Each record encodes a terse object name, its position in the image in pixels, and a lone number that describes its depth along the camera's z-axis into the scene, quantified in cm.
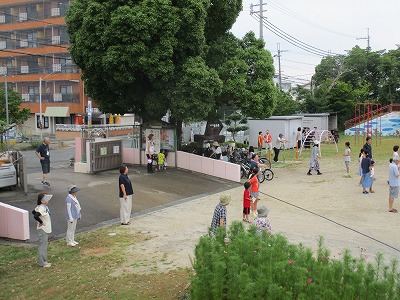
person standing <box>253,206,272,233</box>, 834
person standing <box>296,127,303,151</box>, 2817
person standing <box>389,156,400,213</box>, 1343
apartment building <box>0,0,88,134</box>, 4816
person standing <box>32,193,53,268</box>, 895
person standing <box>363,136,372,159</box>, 1823
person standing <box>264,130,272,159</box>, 2538
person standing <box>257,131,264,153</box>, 2648
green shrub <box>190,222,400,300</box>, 523
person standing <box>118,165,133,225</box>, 1182
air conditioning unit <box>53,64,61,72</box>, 4860
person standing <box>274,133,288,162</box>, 2511
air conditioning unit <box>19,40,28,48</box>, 5134
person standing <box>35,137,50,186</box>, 1628
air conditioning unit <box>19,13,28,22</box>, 5034
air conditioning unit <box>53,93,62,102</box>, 4906
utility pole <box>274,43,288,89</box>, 5438
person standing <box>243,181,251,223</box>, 1221
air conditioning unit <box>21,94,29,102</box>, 5131
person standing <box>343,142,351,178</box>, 1976
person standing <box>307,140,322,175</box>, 2081
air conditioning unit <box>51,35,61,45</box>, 4828
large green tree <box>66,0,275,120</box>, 1769
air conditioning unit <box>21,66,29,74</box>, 5103
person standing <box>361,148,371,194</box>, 1556
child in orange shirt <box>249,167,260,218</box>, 1328
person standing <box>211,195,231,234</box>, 933
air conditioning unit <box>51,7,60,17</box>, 4781
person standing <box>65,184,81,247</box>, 1016
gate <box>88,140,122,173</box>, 1911
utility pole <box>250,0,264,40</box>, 3709
